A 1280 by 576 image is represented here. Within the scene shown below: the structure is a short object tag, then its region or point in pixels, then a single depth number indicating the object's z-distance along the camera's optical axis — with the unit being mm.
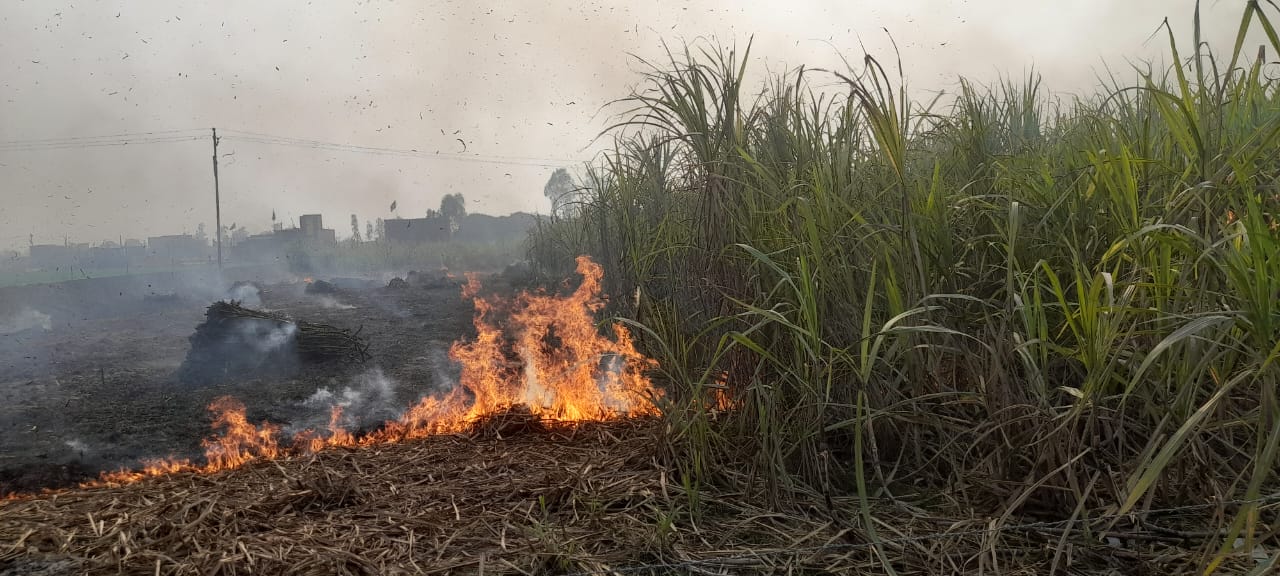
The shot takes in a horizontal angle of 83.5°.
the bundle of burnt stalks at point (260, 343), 6809
